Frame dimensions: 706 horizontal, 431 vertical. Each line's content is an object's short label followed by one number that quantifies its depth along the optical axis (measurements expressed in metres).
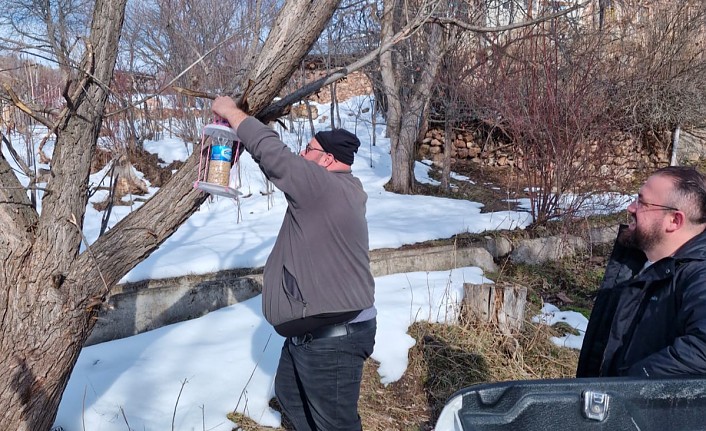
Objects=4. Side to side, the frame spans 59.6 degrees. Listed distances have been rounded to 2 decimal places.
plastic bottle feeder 2.79
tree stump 5.34
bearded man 2.05
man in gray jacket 2.77
